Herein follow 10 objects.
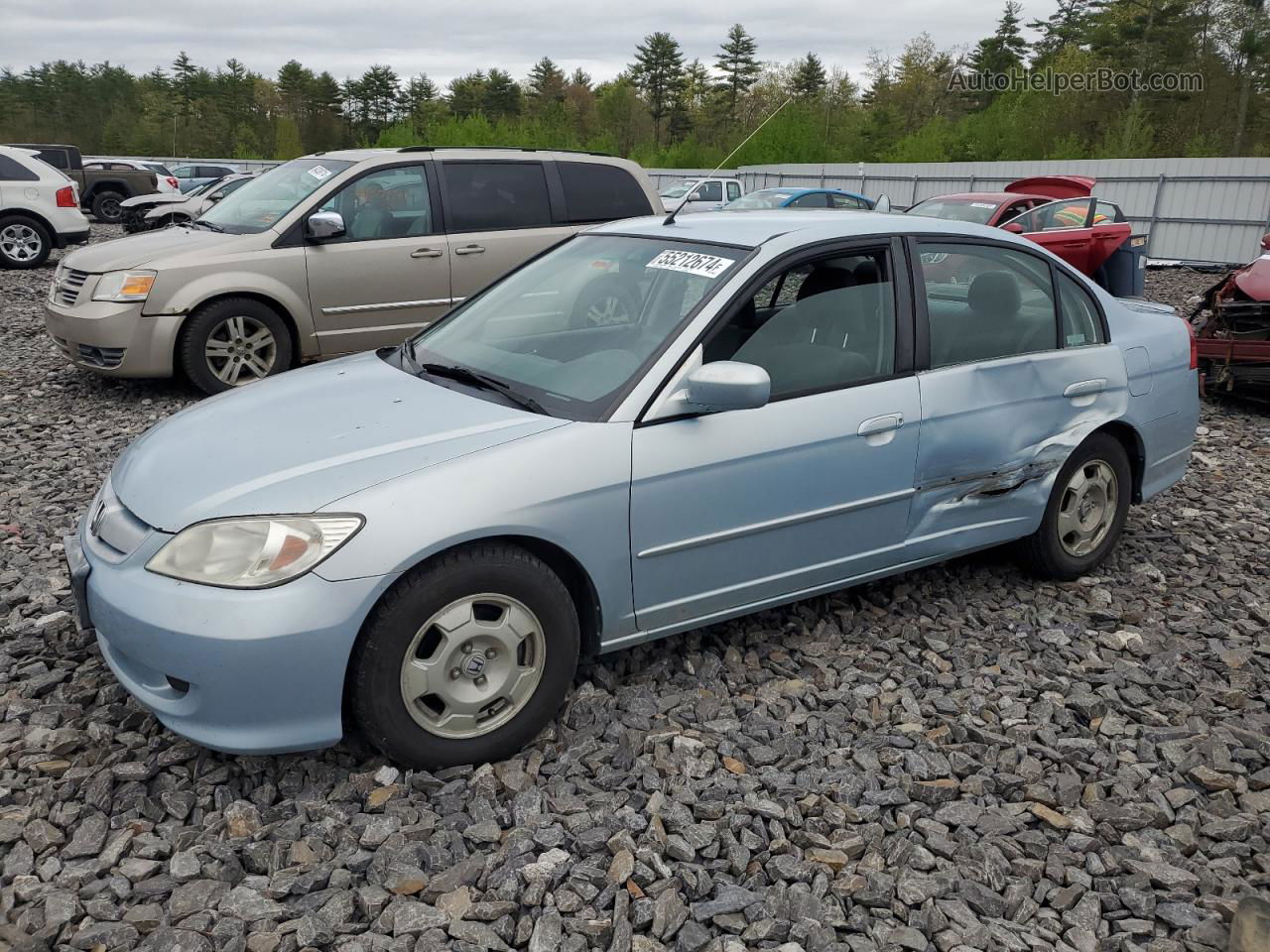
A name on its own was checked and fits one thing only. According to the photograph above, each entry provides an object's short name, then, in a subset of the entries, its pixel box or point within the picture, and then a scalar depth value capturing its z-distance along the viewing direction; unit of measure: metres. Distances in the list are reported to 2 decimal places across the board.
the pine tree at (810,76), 69.75
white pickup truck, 23.16
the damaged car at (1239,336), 8.01
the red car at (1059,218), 14.17
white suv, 14.95
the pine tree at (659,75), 74.81
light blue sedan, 2.78
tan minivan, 7.24
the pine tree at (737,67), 72.25
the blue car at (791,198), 17.28
